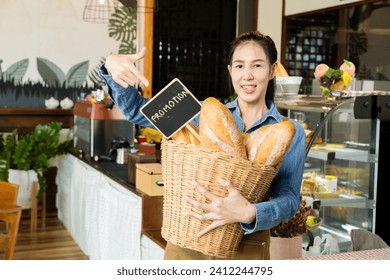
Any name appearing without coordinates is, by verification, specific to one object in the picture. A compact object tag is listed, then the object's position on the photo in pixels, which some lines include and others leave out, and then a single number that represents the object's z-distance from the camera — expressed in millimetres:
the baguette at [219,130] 924
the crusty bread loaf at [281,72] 1833
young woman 1021
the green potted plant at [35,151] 4285
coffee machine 3824
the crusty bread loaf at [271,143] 932
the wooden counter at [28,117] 4711
